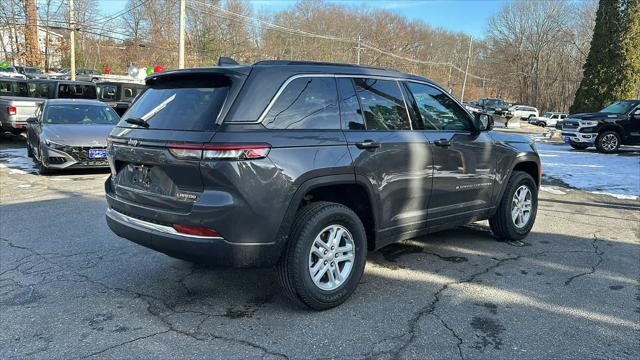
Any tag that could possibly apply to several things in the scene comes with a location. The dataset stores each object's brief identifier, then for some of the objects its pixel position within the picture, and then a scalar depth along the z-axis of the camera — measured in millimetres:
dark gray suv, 3203
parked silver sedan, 9273
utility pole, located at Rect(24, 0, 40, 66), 35656
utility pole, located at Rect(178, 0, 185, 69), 22916
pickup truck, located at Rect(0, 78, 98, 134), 13875
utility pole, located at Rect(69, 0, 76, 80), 29184
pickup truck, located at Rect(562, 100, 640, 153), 15461
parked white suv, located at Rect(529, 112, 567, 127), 43028
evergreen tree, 19797
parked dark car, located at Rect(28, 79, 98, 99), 15758
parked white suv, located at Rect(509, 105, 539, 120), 48375
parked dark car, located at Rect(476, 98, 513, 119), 45656
